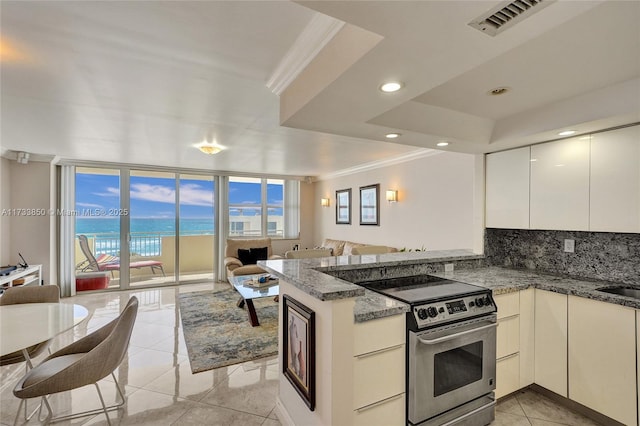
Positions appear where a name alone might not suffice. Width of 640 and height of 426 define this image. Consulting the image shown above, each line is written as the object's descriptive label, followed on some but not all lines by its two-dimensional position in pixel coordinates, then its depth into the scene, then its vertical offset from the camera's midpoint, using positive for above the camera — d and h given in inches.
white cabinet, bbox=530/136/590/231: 90.0 +9.0
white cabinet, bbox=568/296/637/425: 71.5 -37.0
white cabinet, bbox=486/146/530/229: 104.9 +8.9
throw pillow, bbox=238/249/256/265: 240.4 -36.3
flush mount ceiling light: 156.3 +34.7
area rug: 118.3 -57.5
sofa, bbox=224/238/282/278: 231.0 -33.3
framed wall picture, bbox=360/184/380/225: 220.4 +6.1
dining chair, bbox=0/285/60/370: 100.0 -28.4
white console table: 147.6 -34.4
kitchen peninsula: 55.0 -25.0
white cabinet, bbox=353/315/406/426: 57.8 -32.4
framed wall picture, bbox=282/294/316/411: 59.9 -30.1
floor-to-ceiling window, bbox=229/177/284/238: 278.8 +5.4
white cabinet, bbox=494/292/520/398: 83.5 -37.8
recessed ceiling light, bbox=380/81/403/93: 61.3 +26.8
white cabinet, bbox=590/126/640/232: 79.8 +9.1
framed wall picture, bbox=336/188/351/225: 255.6 +5.7
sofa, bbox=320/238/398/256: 233.3 -27.6
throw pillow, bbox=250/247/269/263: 244.5 -33.7
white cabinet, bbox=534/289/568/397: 83.4 -37.1
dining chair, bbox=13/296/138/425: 66.8 -38.7
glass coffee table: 150.2 -42.1
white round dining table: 69.2 -30.0
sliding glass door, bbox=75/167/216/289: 227.9 -10.6
